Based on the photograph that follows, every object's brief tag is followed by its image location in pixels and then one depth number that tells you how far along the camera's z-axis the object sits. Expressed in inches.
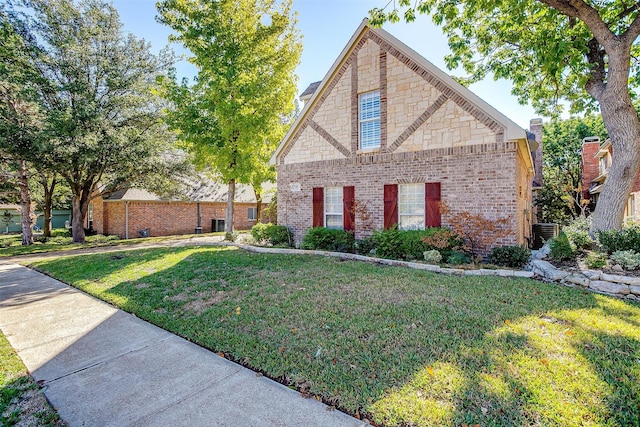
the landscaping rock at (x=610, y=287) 230.8
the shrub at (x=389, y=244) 365.7
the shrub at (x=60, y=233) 837.8
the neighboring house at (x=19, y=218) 1183.7
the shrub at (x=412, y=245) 349.4
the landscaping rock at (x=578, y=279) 246.1
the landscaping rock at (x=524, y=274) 276.7
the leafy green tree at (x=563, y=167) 878.4
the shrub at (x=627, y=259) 247.3
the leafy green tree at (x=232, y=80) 523.8
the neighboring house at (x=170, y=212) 778.2
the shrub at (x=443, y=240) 334.0
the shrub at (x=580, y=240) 321.4
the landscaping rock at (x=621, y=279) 228.8
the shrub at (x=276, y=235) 491.8
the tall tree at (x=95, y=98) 566.9
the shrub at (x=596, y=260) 260.2
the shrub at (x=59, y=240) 681.5
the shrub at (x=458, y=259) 323.0
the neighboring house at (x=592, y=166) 787.4
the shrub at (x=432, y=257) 330.0
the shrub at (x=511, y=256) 313.1
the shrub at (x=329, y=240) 419.8
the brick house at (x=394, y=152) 349.1
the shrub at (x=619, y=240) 269.0
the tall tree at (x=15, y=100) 521.0
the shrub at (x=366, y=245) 399.5
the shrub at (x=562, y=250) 286.8
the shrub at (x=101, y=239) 685.7
